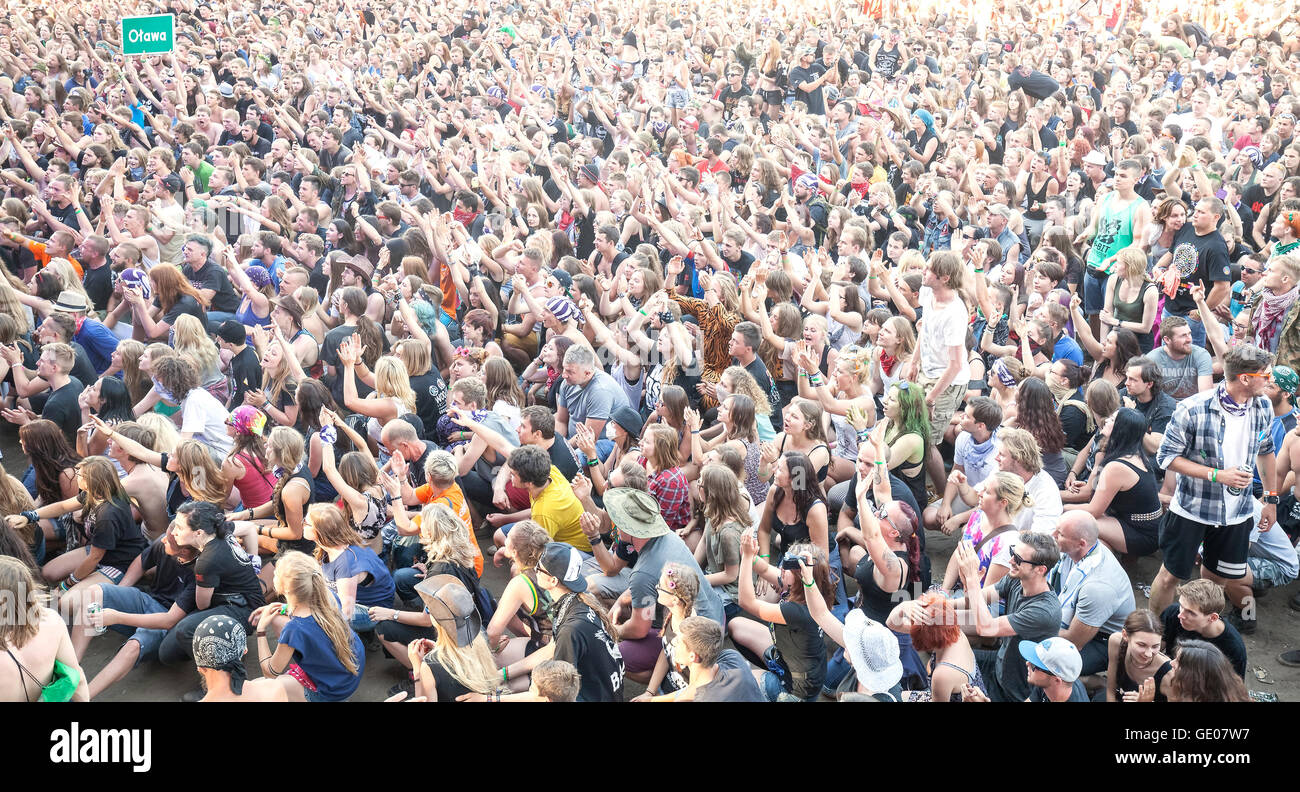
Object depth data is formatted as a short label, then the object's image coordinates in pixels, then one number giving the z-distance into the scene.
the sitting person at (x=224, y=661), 4.62
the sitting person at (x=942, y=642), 4.49
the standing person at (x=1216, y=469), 5.36
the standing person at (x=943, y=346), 7.15
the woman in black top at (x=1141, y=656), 4.57
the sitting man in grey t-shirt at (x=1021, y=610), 4.79
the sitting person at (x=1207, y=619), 4.59
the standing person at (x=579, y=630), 4.74
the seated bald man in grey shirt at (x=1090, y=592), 5.13
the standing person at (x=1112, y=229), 8.73
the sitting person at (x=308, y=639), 4.93
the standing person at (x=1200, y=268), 7.91
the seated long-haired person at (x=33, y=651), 4.38
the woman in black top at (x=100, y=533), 6.01
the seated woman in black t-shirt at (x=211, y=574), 5.54
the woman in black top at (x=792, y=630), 4.95
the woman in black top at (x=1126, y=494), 5.93
